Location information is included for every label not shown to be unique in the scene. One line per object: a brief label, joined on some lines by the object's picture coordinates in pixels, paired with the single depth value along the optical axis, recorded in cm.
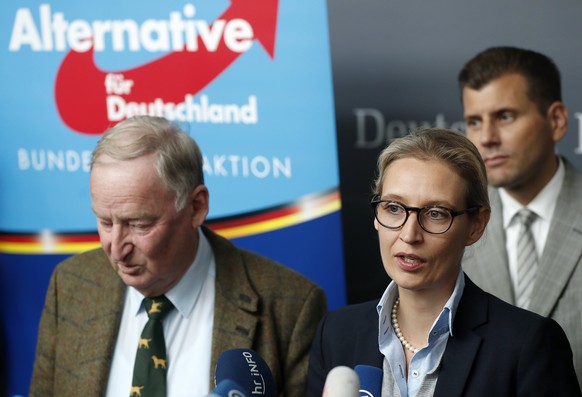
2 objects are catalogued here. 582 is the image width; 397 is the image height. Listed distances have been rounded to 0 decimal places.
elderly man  257
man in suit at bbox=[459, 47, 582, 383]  299
